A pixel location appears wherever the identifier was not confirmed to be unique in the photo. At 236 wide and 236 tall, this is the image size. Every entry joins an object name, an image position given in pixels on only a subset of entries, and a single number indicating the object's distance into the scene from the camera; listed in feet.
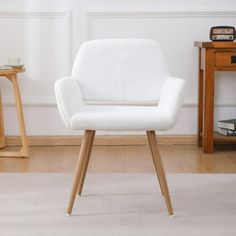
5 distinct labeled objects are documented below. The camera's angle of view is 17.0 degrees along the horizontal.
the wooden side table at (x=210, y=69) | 15.56
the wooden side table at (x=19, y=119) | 15.39
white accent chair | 11.72
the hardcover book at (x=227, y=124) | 16.26
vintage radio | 15.95
